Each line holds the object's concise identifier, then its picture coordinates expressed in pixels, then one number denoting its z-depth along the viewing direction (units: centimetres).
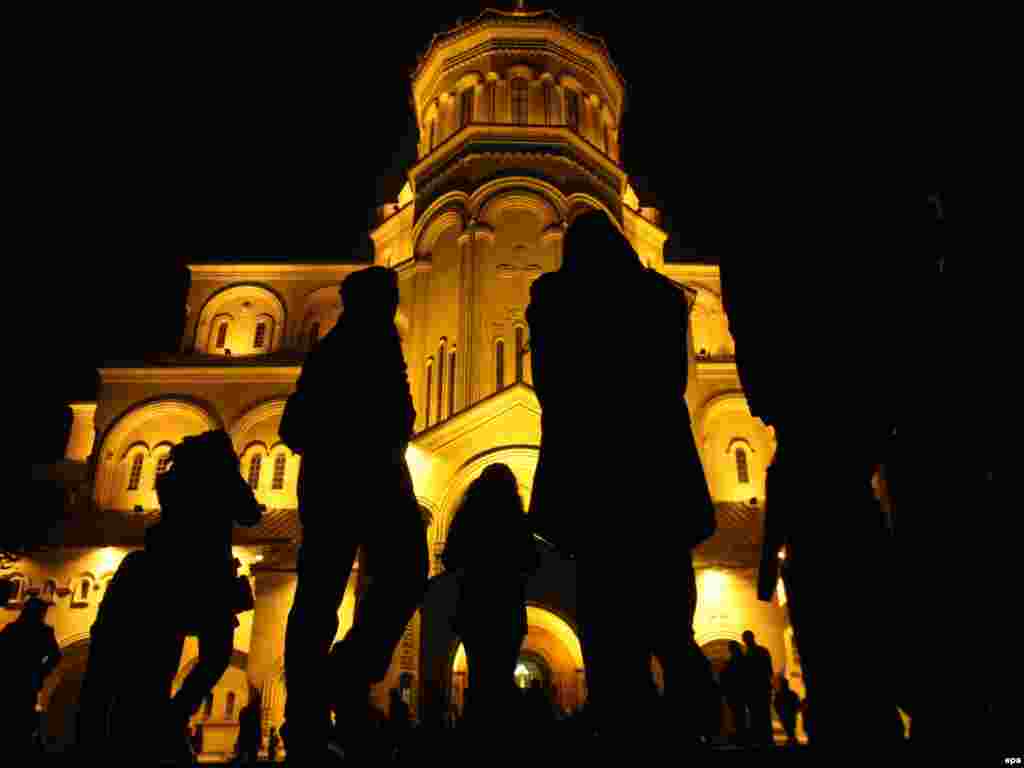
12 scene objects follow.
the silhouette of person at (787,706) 1149
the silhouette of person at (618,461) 448
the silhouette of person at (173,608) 614
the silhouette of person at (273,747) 1564
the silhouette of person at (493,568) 690
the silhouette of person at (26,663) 851
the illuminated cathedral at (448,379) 1888
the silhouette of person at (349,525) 494
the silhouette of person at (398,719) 757
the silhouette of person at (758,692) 971
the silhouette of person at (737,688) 997
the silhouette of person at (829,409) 408
